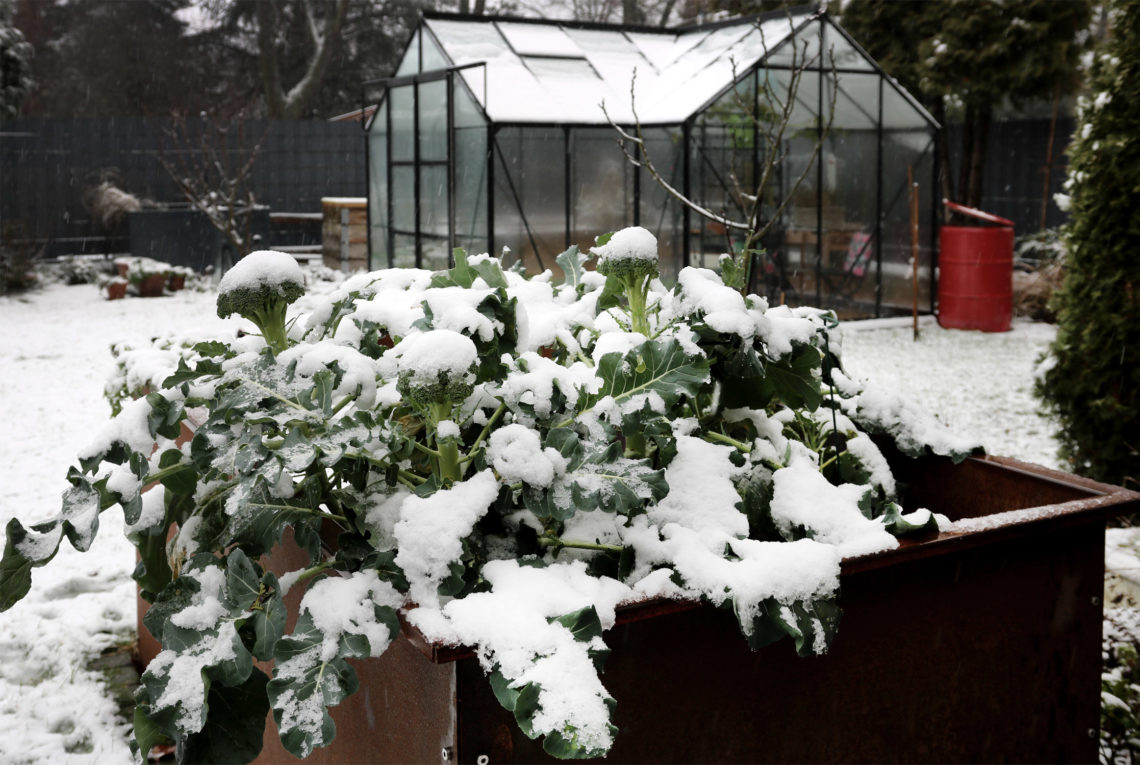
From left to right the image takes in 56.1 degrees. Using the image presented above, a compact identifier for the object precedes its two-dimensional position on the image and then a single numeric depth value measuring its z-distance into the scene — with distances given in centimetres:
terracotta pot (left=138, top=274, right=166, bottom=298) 1257
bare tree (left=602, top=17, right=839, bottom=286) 958
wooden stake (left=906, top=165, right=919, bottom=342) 999
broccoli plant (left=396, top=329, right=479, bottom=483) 129
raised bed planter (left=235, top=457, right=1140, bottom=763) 129
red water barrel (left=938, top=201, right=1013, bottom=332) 1032
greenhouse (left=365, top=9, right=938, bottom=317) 941
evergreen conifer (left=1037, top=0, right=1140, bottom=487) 419
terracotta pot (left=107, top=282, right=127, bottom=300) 1230
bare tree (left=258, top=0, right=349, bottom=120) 2153
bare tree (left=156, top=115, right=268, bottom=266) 1491
